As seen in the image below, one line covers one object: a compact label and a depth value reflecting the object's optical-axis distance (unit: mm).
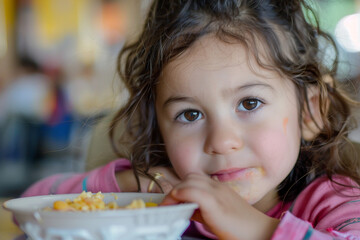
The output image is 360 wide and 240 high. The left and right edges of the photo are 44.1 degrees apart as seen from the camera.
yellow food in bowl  528
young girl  868
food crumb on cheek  926
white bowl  442
